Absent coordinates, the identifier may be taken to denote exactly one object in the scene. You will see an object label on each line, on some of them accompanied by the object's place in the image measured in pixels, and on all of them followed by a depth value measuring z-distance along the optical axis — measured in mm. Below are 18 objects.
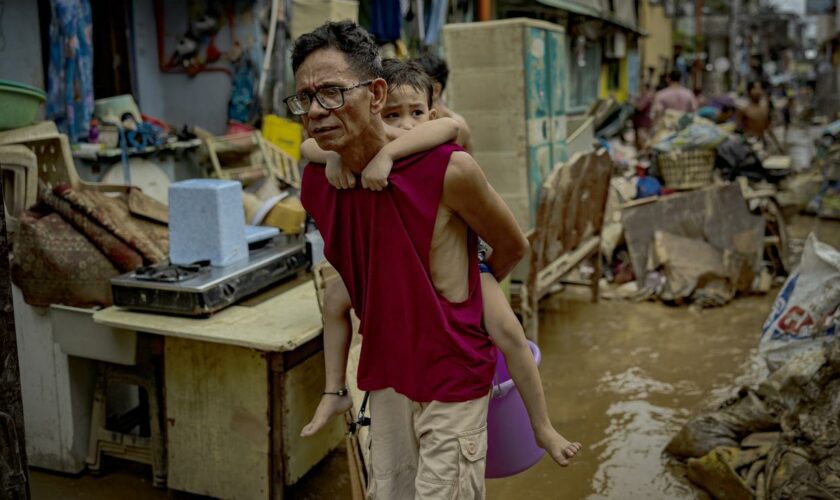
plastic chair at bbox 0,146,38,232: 3977
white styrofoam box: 3553
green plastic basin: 4121
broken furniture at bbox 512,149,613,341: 5156
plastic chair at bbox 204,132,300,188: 6293
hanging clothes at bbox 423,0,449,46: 9305
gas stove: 3418
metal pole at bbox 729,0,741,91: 29406
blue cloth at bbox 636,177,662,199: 7957
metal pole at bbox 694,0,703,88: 31500
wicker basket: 7875
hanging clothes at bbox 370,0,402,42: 8672
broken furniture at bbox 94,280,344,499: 3402
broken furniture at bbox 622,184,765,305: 6793
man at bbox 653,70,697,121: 12703
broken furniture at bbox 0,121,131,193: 4242
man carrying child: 1990
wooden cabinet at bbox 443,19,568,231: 5586
